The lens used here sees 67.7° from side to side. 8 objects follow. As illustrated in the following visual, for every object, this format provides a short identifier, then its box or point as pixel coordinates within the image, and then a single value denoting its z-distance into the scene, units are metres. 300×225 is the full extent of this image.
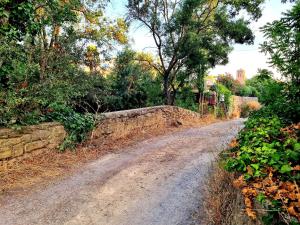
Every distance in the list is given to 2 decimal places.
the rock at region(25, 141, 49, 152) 4.52
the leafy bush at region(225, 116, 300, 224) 1.47
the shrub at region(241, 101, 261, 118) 17.80
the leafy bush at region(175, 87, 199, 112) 12.23
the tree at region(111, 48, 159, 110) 10.05
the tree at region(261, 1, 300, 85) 3.05
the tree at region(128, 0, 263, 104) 9.78
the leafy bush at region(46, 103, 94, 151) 5.22
